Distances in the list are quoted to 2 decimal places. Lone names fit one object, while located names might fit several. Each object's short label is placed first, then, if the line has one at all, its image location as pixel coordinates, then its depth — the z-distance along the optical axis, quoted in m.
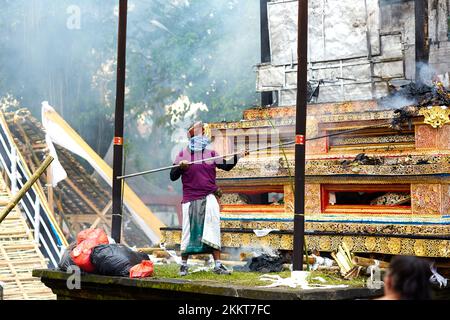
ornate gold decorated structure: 9.95
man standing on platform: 9.85
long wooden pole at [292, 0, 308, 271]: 8.66
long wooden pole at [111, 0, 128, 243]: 10.72
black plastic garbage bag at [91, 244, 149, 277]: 9.58
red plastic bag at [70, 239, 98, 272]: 9.78
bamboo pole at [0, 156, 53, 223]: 9.87
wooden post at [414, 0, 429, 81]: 11.77
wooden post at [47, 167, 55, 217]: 16.73
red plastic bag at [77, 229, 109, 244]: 9.95
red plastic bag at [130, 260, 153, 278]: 9.48
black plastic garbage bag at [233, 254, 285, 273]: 10.07
